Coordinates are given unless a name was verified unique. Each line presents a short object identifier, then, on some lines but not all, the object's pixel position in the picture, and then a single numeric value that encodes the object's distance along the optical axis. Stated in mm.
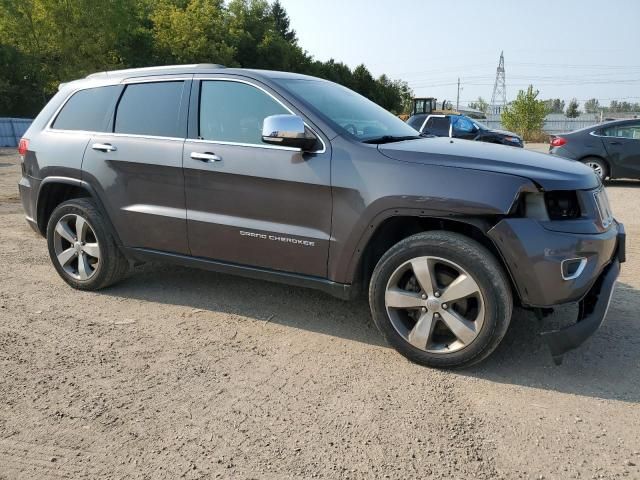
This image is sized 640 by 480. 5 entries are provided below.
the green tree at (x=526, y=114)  35594
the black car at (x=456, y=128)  16766
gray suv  3082
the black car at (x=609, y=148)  11188
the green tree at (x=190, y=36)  41250
